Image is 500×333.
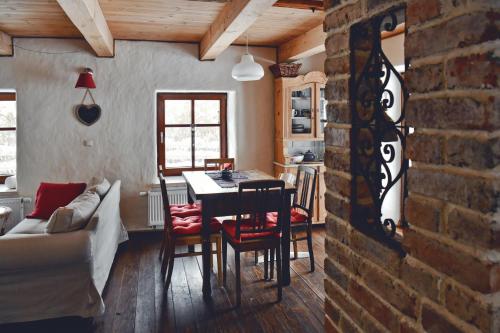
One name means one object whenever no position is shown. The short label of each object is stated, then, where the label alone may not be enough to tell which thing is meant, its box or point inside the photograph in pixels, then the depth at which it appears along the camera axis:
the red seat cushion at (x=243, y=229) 3.32
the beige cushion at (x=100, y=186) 4.06
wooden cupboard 5.43
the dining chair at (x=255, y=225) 3.17
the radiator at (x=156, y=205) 5.21
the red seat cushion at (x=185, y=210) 4.01
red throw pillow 4.40
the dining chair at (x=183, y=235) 3.48
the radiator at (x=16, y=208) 4.92
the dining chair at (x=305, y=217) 3.92
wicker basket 5.35
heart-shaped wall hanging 5.05
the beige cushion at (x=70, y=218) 2.90
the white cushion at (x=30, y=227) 3.82
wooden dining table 3.39
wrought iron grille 1.17
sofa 2.76
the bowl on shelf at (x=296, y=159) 5.53
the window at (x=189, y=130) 5.48
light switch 5.11
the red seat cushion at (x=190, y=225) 3.49
